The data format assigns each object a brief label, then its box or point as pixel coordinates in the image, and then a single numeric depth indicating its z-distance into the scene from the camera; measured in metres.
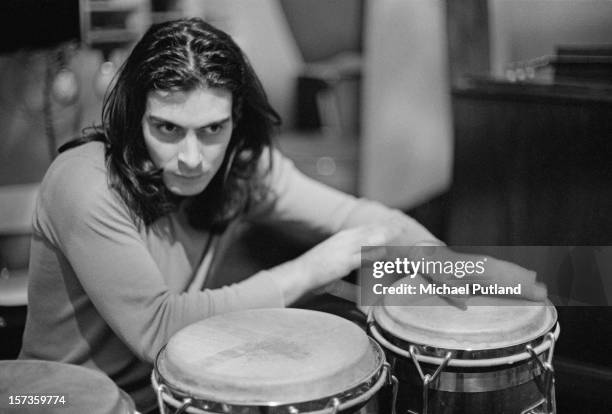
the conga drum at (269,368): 1.22
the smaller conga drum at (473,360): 1.40
